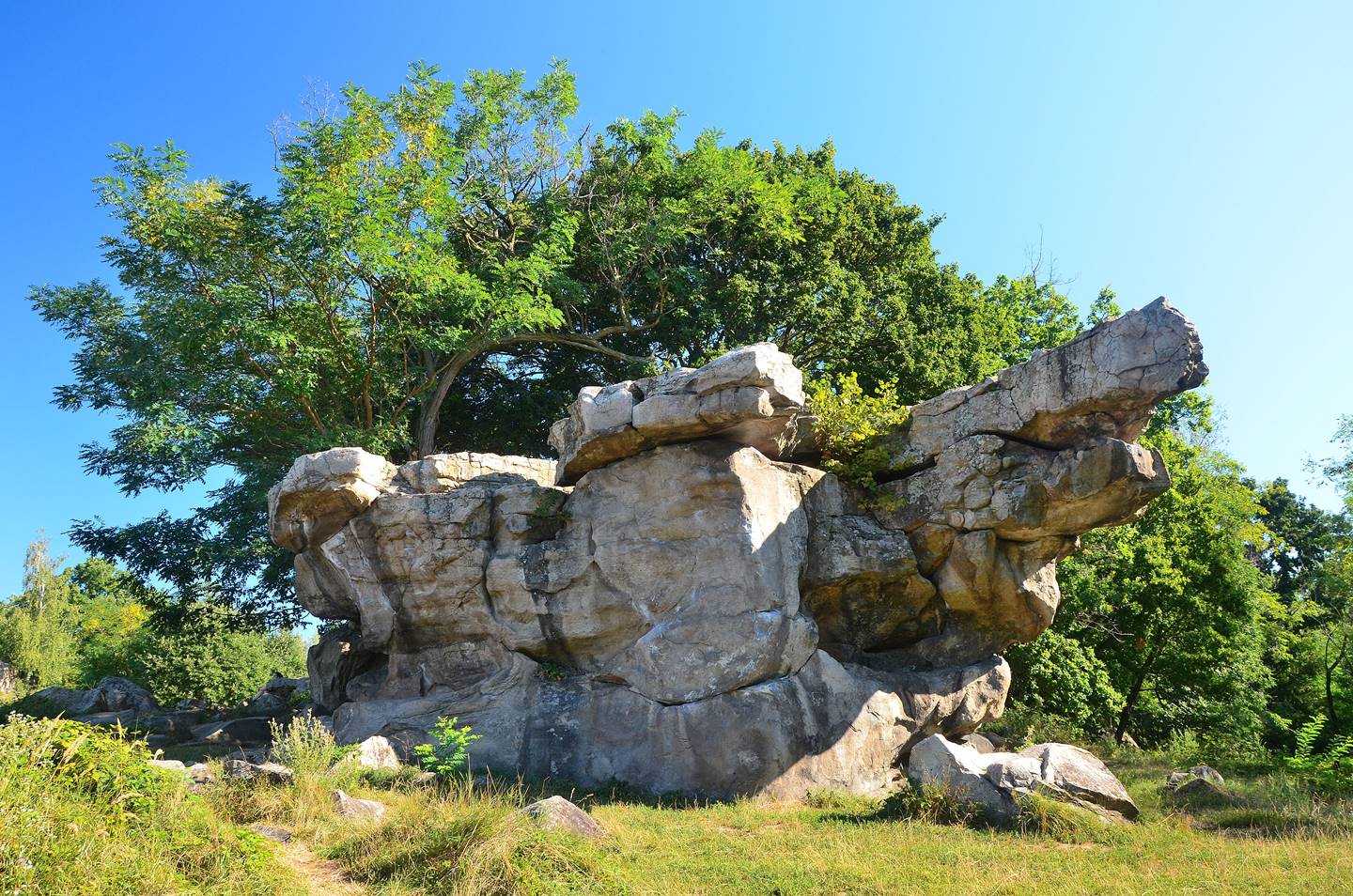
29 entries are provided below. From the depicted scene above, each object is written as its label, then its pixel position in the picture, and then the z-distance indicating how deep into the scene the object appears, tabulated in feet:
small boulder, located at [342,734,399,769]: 43.41
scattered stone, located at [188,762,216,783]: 36.55
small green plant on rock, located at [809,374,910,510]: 51.96
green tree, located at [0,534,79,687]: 119.75
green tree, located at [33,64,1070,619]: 62.28
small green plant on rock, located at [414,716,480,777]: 40.19
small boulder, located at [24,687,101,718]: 71.00
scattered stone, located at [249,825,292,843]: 31.42
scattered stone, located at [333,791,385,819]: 34.42
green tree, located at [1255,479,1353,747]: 74.08
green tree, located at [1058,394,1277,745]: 72.38
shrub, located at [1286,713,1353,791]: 44.45
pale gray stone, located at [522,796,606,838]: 31.30
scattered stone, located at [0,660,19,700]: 115.84
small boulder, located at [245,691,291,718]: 75.00
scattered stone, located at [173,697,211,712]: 91.66
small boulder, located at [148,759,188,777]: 28.52
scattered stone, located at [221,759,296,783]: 36.42
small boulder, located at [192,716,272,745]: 63.98
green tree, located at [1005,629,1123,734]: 68.95
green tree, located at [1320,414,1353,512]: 91.91
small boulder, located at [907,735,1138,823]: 37.42
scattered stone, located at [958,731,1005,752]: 53.98
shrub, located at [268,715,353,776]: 37.81
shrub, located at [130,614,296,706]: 97.50
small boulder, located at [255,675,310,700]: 81.41
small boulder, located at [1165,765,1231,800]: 42.06
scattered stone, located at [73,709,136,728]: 66.03
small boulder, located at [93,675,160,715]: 75.46
